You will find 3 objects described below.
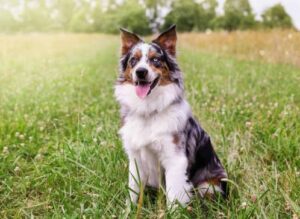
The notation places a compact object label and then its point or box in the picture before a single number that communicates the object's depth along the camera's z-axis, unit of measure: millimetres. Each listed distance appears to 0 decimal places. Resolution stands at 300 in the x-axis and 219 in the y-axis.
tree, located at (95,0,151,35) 32656
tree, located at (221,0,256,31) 35156
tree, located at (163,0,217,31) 31453
